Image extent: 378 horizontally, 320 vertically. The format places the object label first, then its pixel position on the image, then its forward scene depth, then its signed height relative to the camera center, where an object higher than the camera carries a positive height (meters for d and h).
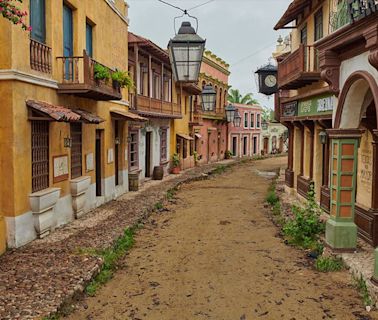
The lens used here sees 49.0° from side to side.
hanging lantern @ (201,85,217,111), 25.48 +2.48
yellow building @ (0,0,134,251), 8.34 +0.49
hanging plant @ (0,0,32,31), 5.47 +1.71
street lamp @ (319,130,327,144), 12.55 +0.01
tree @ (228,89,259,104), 49.15 +4.77
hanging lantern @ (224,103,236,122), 33.50 +2.03
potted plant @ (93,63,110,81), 10.97 +1.72
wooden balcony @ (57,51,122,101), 10.23 +1.49
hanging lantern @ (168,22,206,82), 7.83 +1.57
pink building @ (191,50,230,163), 31.34 +1.47
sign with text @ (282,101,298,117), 15.54 +1.13
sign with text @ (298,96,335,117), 11.62 +0.97
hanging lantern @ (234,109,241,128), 37.09 +1.60
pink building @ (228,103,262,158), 42.69 +0.46
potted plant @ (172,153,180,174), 24.97 -1.63
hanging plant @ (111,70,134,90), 12.57 +1.77
